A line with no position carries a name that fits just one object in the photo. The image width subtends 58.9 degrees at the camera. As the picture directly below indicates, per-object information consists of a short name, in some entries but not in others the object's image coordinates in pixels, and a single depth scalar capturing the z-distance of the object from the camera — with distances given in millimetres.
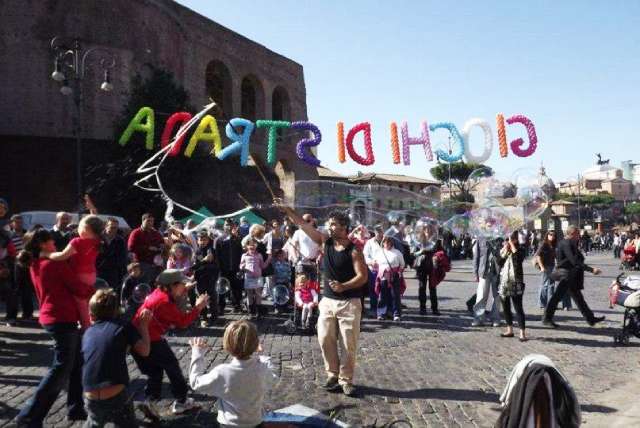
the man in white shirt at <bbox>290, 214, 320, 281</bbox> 9008
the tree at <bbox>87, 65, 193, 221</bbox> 24984
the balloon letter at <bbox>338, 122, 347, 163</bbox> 12109
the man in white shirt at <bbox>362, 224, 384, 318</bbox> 10141
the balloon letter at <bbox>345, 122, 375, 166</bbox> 12047
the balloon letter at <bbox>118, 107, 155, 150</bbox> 12141
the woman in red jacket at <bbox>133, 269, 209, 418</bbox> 4703
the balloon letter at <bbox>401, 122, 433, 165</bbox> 11891
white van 16047
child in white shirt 3402
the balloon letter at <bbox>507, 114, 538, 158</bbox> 11305
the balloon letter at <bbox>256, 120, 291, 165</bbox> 12258
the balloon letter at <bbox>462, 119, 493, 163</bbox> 11305
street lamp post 16781
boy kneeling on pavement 3615
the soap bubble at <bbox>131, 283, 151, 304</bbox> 5938
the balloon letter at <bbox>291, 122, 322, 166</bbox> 12422
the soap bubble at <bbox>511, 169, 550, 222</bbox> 11500
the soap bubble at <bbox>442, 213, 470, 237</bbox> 14282
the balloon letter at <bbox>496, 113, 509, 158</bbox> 11273
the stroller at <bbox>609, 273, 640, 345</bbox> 7406
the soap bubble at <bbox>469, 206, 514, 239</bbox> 10152
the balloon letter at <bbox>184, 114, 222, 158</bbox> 11820
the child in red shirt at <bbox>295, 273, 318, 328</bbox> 8594
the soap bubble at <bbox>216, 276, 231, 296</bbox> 7426
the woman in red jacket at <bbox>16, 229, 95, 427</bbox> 4219
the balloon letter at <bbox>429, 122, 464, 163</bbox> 11539
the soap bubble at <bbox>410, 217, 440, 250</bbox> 10164
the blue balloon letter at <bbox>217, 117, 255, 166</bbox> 11322
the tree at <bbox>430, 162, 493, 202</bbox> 68162
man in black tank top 5332
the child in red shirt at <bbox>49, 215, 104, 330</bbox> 4590
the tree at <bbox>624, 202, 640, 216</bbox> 102438
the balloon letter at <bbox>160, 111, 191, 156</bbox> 12115
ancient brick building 26031
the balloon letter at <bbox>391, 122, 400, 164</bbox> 12047
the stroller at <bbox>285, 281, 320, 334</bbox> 8570
